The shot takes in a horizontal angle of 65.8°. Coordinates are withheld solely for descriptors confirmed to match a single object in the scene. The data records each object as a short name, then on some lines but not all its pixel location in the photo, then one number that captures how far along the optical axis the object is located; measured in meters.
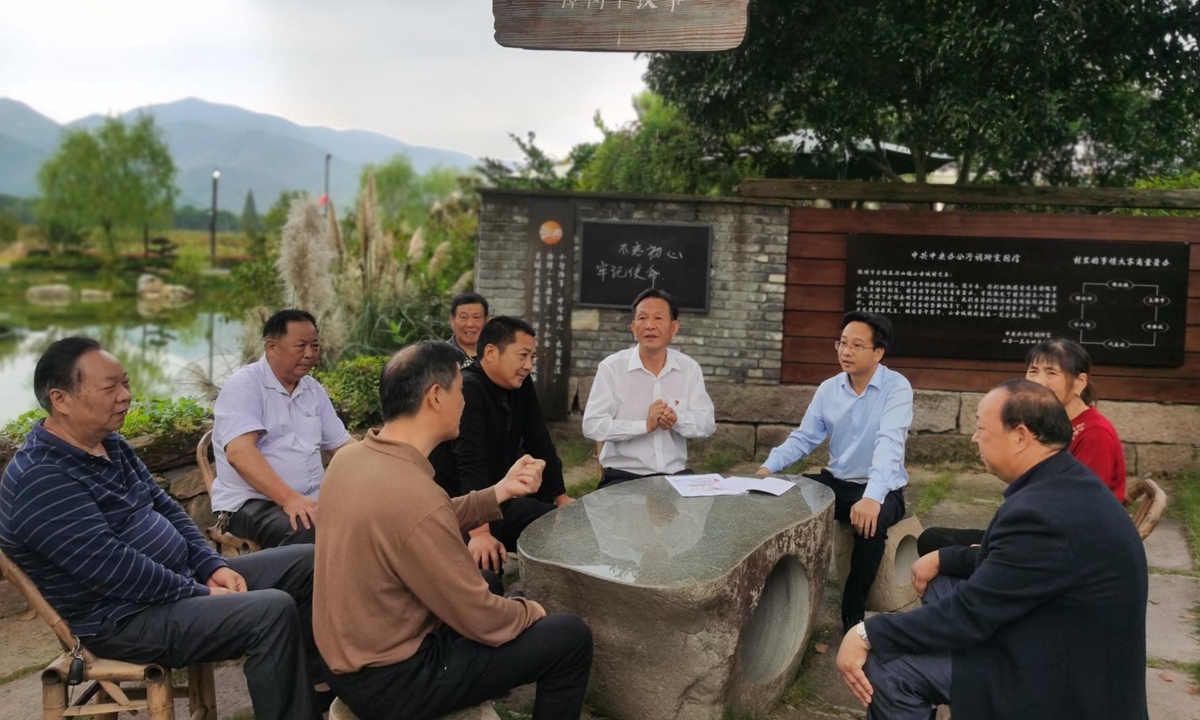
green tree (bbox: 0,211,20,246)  42.50
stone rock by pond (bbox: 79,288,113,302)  36.34
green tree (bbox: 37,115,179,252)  44.09
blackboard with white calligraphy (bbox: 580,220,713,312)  6.90
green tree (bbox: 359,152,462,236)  57.66
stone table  2.76
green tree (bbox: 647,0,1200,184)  6.54
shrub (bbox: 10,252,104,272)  41.59
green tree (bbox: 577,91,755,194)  9.14
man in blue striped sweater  2.46
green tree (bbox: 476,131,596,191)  11.79
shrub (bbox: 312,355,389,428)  5.94
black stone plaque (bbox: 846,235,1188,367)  6.48
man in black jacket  3.73
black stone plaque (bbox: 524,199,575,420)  6.98
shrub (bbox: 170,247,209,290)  36.62
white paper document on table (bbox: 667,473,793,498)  3.78
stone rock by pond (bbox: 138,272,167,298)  36.50
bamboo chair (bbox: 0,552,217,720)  2.48
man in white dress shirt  4.40
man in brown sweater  2.25
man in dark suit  2.09
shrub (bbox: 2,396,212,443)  4.43
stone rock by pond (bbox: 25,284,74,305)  36.21
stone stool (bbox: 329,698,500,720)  2.39
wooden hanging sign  3.85
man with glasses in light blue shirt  3.83
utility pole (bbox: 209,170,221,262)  38.69
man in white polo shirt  3.63
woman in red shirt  3.30
